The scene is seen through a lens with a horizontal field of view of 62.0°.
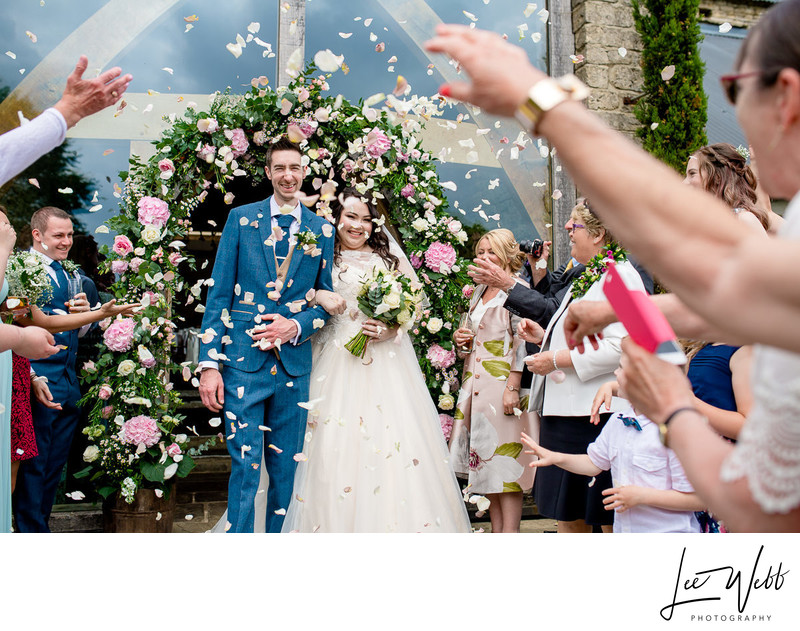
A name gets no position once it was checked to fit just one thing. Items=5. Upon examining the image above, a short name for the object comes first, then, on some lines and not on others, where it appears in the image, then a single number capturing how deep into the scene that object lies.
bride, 3.65
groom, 3.52
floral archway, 4.18
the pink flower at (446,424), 4.59
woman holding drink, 4.11
